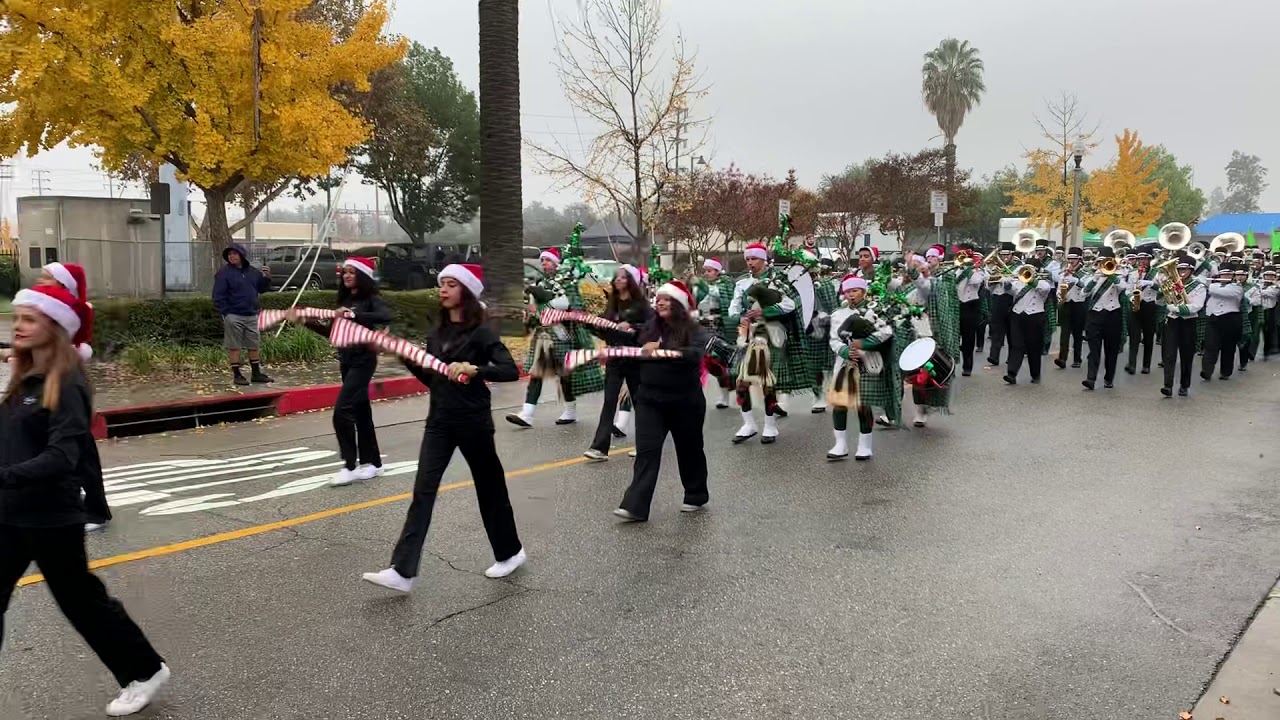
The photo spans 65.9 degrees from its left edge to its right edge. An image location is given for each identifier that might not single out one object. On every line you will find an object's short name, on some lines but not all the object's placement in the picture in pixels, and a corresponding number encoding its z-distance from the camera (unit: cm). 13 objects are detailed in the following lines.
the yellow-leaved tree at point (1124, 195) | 3891
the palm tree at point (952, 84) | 5738
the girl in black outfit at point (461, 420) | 518
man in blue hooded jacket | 1191
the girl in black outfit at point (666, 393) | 660
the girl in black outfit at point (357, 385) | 747
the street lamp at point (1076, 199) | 3067
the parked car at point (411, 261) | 2967
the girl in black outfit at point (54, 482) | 357
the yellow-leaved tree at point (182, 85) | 1316
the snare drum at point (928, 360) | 926
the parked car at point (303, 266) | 2623
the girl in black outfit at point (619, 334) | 820
